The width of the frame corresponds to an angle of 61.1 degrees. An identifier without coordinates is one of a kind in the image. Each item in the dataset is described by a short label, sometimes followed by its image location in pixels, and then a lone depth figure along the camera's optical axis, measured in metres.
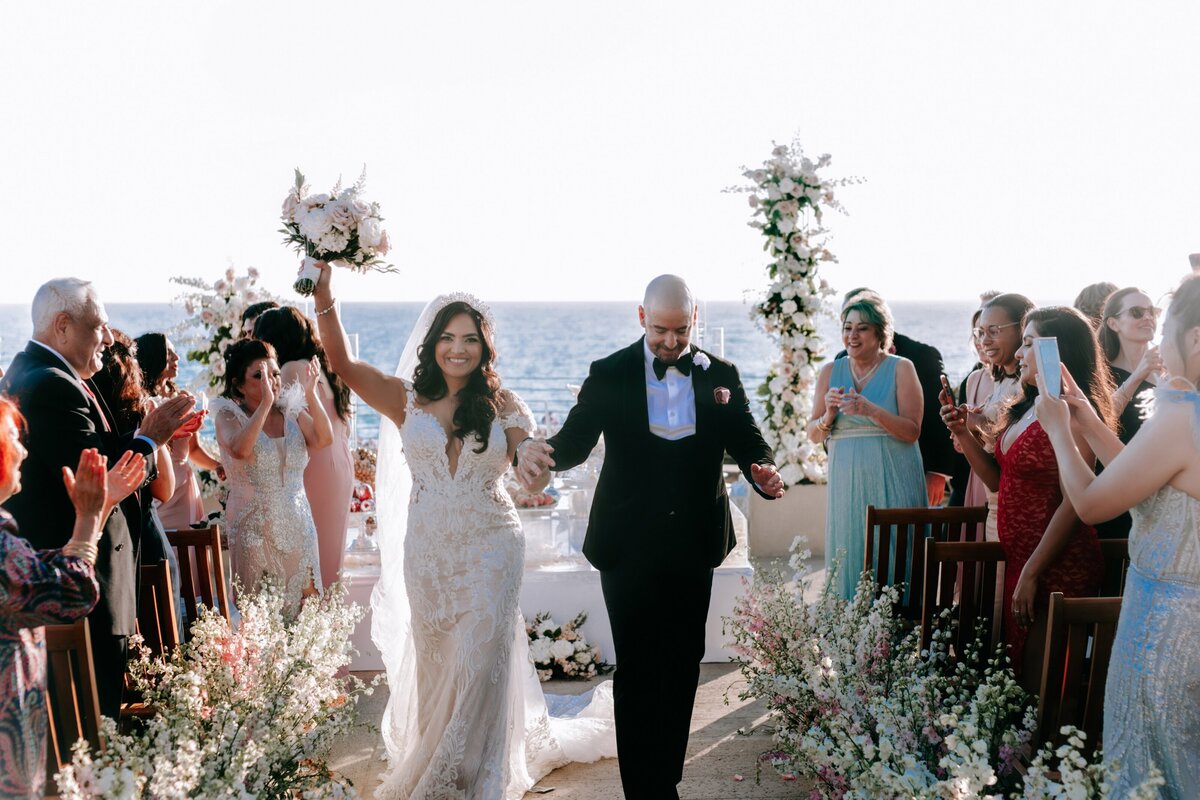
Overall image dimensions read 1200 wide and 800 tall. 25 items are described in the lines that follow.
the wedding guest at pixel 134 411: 4.37
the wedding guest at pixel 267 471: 4.94
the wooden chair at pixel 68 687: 2.71
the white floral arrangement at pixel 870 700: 2.86
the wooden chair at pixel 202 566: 4.21
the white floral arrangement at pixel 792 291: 8.34
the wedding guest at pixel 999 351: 4.74
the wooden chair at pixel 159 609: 3.90
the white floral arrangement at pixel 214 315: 7.10
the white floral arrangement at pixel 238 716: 2.61
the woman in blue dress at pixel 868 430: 5.26
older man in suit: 3.50
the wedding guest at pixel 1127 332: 4.59
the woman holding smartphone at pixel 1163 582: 2.54
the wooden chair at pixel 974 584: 3.90
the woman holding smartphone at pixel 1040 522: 3.57
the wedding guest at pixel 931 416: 6.11
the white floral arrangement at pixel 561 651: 5.95
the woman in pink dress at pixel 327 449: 5.38
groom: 4.02
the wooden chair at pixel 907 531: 4.63
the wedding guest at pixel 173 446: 5.19
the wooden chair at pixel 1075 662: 2.91
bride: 4.06
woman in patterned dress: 2.38
